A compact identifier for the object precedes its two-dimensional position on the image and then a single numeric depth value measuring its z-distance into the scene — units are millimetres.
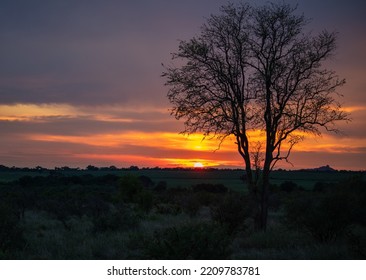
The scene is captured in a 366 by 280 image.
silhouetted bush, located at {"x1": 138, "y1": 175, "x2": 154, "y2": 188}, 97244
